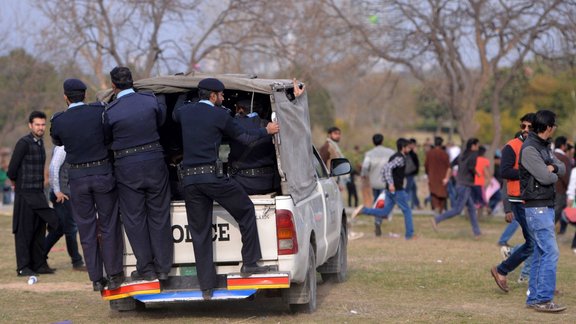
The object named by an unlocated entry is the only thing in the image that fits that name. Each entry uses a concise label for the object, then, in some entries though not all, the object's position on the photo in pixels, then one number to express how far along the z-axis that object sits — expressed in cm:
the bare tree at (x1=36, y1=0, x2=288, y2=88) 4881
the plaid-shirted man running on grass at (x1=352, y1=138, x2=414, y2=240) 3556
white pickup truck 1809
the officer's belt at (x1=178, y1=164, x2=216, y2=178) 1798
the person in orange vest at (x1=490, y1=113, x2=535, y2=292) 2122
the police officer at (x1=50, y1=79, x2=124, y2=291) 1831
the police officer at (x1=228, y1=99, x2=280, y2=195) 1908
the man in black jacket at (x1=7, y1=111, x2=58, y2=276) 2594
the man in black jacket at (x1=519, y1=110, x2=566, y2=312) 1952
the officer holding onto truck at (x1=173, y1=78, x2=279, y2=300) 1789
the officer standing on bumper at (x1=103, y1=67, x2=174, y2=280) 1816
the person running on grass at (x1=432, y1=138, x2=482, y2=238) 3769
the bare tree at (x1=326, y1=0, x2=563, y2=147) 4694
